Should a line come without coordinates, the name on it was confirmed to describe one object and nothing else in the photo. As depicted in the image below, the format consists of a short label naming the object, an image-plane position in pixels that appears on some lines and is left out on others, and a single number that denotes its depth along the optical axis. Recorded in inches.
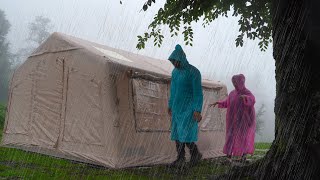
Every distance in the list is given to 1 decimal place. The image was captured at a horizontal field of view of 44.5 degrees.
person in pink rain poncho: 272.5
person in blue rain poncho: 241.3
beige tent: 241.4
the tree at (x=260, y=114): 1725.4
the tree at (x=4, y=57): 1736.0
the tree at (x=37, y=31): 2361.0
